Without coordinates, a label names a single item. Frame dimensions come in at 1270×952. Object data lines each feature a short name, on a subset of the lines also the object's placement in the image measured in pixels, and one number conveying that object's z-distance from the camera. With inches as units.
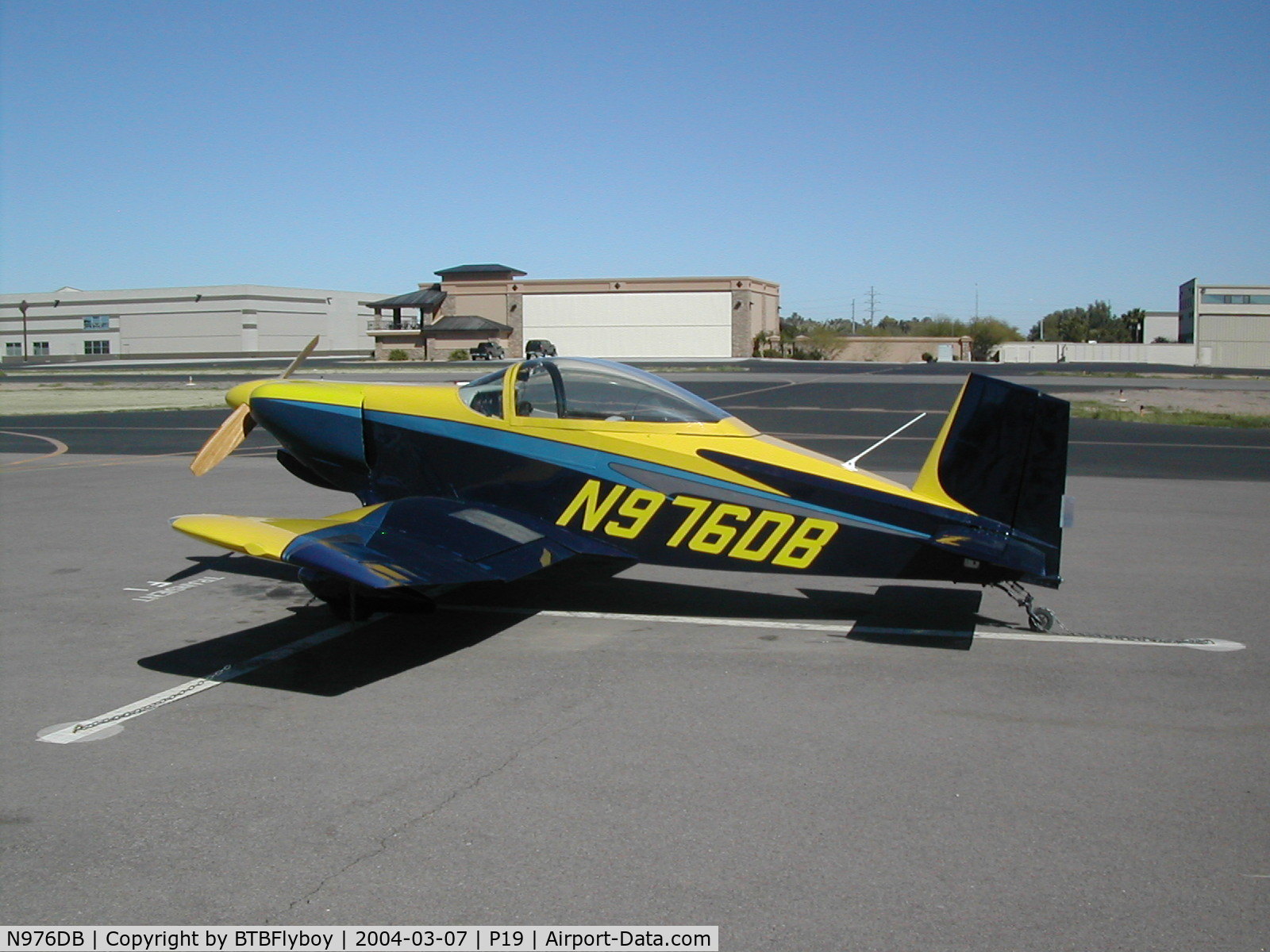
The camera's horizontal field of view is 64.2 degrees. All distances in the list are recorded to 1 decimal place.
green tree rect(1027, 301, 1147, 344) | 4975.9
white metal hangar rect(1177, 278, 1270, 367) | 3698.3
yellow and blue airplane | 263.7
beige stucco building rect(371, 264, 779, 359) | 3324.3
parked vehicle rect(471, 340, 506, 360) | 2898.6
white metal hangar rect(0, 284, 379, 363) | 4207.7
